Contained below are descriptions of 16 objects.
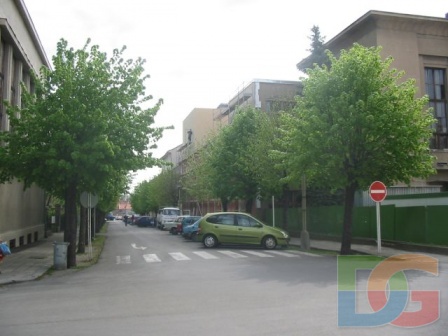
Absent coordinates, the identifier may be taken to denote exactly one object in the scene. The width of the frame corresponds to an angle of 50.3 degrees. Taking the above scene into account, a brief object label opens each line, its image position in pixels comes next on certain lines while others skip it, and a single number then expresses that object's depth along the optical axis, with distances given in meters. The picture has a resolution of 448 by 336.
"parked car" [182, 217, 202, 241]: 30.41
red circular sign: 16.88
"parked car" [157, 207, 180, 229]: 50.65
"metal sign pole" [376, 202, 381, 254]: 16.95
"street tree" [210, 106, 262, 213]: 34.15
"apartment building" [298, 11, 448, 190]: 31.47
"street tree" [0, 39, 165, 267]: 15.38
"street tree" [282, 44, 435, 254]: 17.31
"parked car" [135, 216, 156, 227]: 69.38
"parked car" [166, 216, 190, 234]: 39.32
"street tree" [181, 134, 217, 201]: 38.14
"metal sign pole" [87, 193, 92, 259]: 18.85
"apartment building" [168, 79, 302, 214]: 39.49
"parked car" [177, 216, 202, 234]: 34.78
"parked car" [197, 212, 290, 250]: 22.34
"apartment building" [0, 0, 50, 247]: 22.36
